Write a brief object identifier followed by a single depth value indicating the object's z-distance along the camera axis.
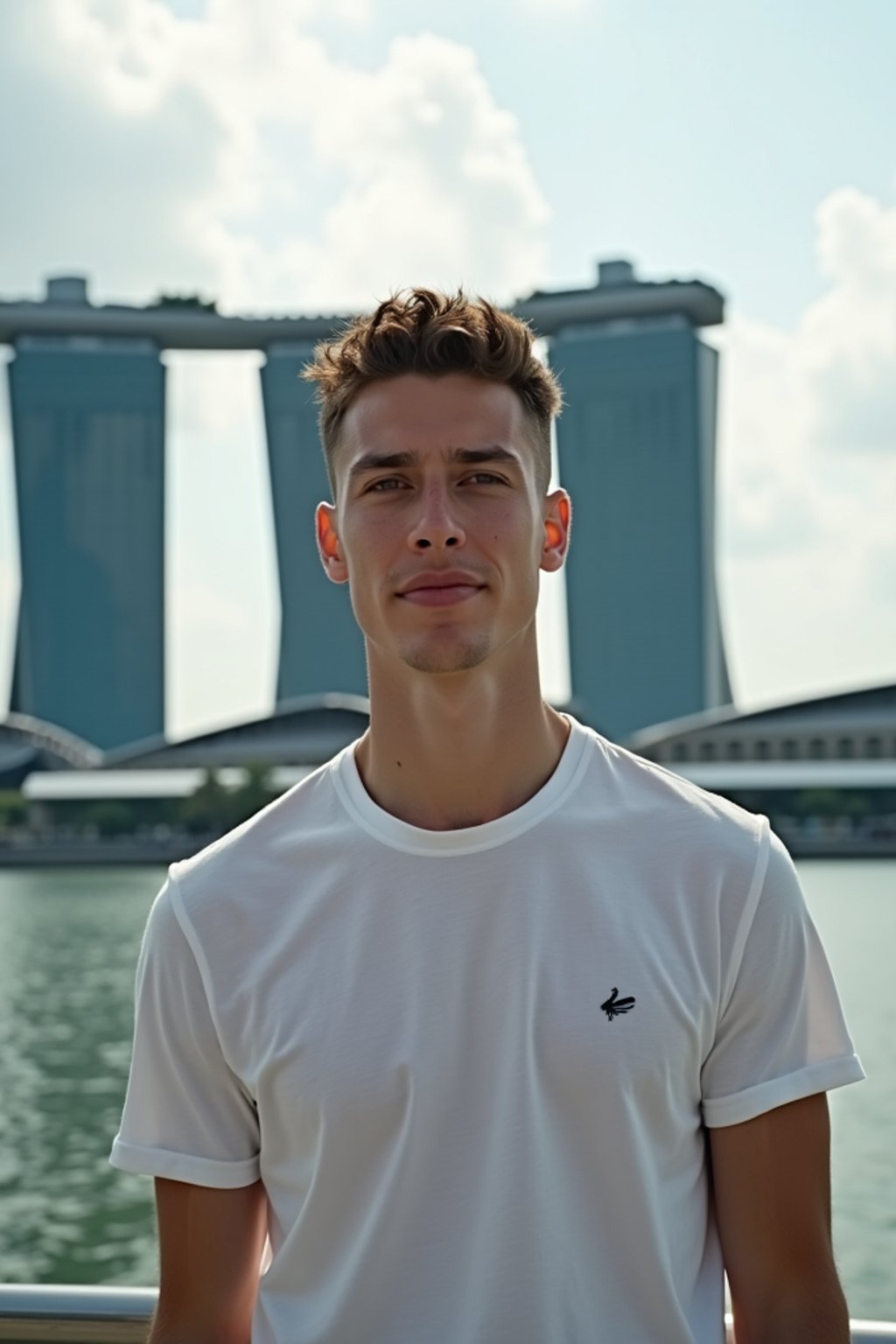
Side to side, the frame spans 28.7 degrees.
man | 1.69
